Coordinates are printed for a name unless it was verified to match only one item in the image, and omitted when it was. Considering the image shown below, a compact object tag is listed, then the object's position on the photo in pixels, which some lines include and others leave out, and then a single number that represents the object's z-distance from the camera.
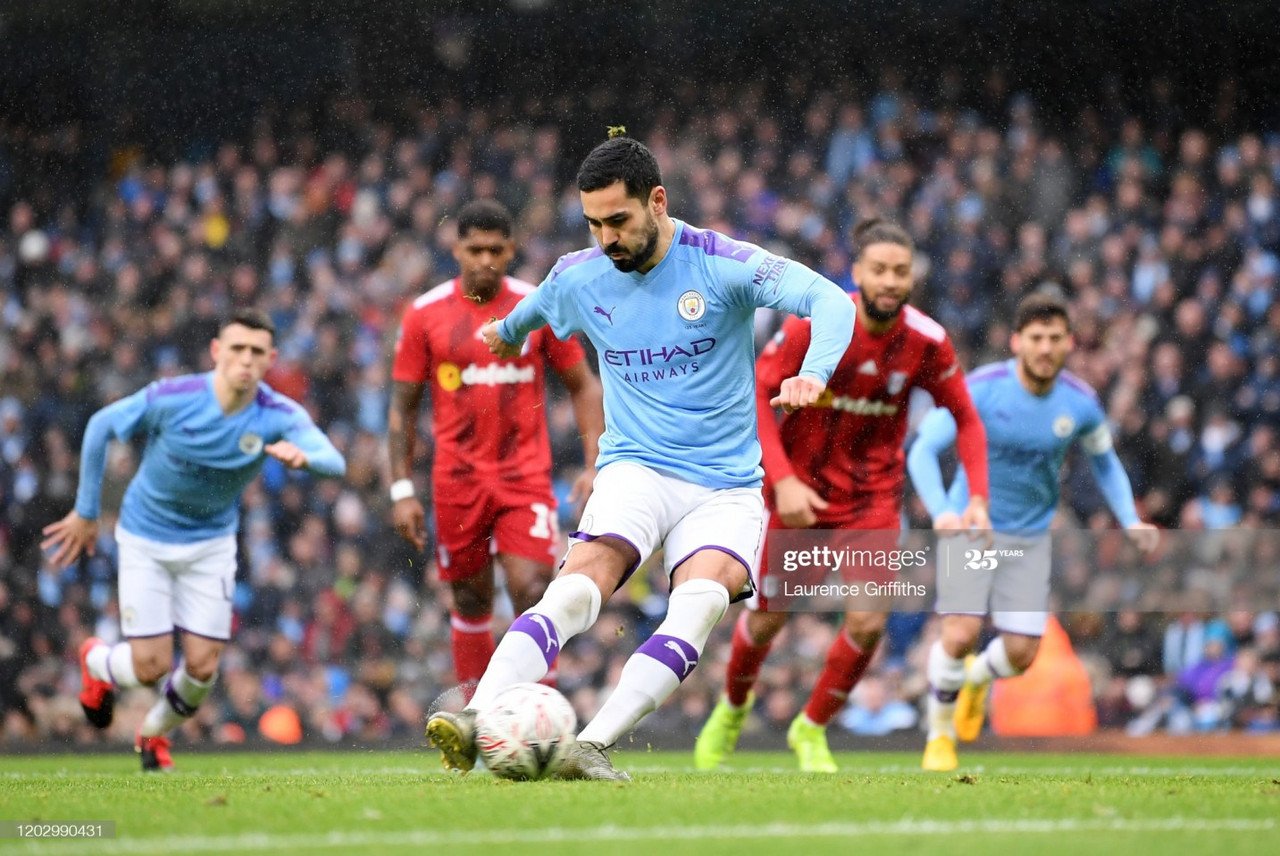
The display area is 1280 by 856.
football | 10.52
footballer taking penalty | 11.19
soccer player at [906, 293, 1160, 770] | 18.20
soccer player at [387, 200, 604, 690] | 16.73
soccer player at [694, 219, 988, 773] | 16.09
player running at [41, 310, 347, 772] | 17.64
